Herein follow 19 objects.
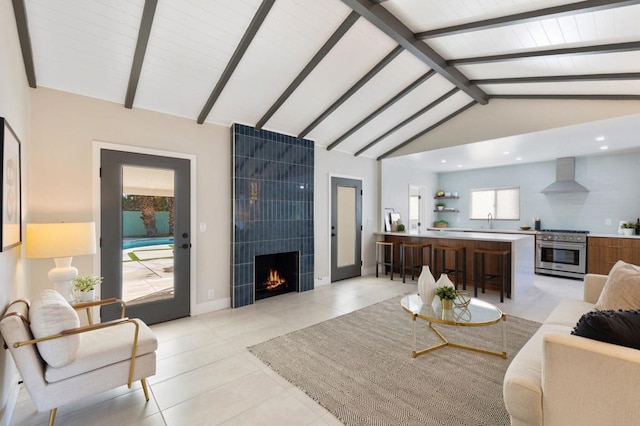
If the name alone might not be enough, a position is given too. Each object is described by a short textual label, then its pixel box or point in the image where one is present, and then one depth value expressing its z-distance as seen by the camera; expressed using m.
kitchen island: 4.72
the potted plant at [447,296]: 2.81
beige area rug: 2.03
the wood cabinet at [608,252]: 5.20
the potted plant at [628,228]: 5.45
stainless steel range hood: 6.14
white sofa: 1.35
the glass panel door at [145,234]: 3.34
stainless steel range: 5.73
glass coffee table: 2.54
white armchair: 1.75
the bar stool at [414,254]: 5.77
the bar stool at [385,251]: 6.16
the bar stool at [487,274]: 4.50
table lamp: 2.43
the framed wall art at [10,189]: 1.74
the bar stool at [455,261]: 5.23
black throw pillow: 1.46
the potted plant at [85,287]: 2.71
